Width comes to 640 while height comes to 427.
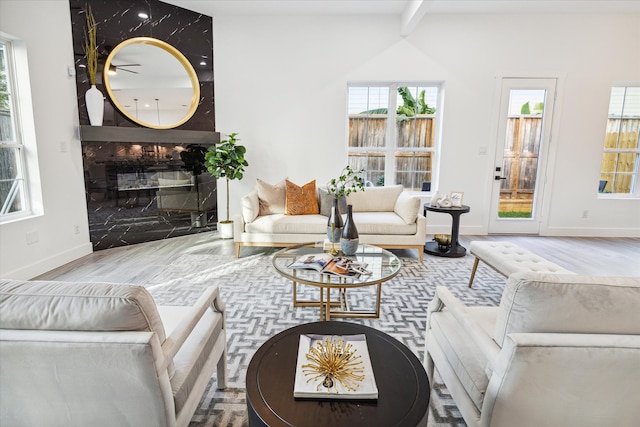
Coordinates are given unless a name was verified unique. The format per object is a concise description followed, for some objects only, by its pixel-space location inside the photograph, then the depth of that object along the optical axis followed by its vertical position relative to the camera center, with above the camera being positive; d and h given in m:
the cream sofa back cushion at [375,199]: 4.26 -0.49
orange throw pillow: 4.07 -0.51
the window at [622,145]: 4.75 +0.26
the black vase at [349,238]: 2.45 -0.56
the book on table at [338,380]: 1.03 -0.69
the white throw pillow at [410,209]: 3.72 -0.53
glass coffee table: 2.05 -0.72
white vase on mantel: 3.81 +0.56
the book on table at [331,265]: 2.15 -0.69
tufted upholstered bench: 2.48 -0.74
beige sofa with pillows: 3.75 -0.67
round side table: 3.93 -0.91
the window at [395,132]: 4.93 +0.39
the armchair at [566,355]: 1.00 -0.55
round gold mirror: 4.19 +0.93
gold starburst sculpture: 1.08 -0.69
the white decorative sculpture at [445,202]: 4.08 -0.49
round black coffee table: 0.96 -0.71
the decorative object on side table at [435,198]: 4.13 -0.45
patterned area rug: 1.65 -1.13
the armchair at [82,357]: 0.96 -0.57
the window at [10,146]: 3.15 +0.06
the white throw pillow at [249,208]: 3.87 -0.57
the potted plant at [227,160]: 4.48 -0.04
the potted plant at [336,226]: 2.58 -0.50
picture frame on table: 4.07 -0.45
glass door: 4.75 +0.10
